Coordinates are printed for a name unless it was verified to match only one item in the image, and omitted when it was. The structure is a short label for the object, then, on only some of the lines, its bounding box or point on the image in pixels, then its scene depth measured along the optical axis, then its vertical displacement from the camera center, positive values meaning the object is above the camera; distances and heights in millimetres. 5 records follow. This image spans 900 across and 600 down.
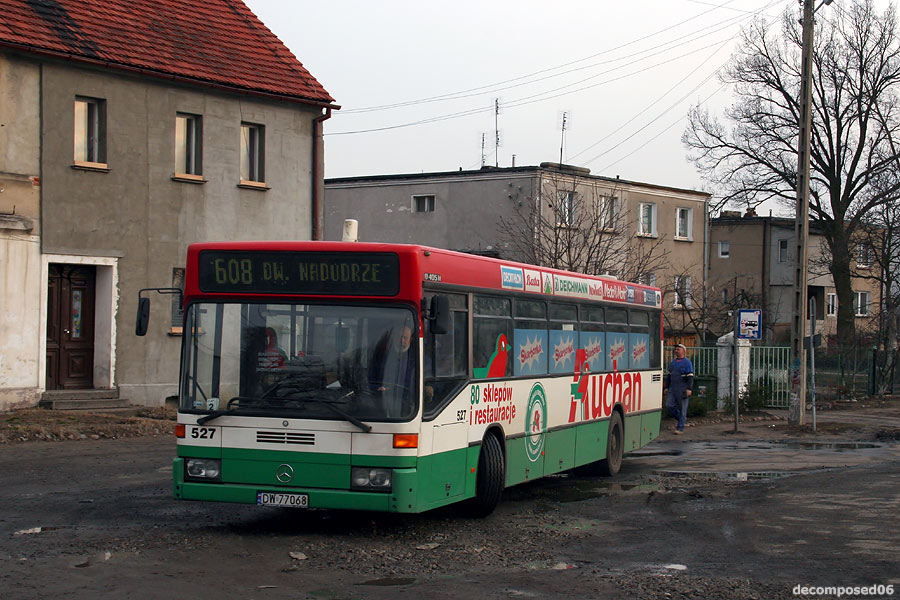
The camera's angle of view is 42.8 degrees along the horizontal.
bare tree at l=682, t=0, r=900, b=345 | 48156 +8865
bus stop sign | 24500 +408
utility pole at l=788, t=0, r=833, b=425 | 24906 +2466
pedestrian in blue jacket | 23797 -926
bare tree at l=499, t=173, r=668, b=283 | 31172 +3045
